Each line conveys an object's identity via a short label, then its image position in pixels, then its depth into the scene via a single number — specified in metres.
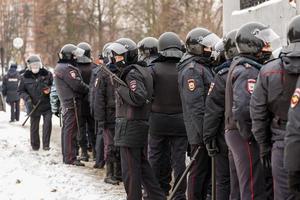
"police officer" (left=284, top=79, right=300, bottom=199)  6.63
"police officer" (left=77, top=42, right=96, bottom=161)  16.44
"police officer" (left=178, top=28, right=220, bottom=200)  9.89
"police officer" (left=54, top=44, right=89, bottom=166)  15.71
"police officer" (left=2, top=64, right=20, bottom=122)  28.85
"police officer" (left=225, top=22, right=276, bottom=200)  8.33
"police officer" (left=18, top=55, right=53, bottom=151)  18.61
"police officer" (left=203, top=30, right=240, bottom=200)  9.19
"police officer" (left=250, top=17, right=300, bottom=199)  7.22
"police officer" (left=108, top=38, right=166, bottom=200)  10.35
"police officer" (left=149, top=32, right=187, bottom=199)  11.16
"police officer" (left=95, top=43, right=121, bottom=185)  13.11
